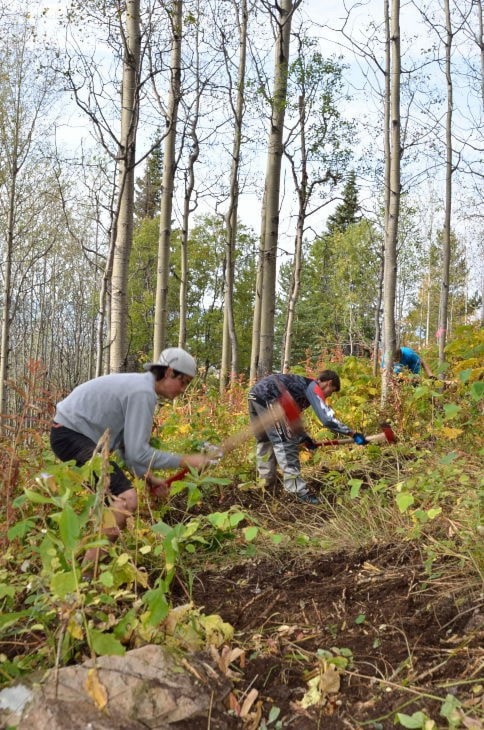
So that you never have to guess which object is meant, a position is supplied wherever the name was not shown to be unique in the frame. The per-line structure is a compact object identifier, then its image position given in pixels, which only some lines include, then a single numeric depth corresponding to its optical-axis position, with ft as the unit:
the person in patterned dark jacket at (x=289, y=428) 16.15
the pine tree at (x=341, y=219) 112.27
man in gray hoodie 11.12
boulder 6.82
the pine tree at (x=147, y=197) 96.76
